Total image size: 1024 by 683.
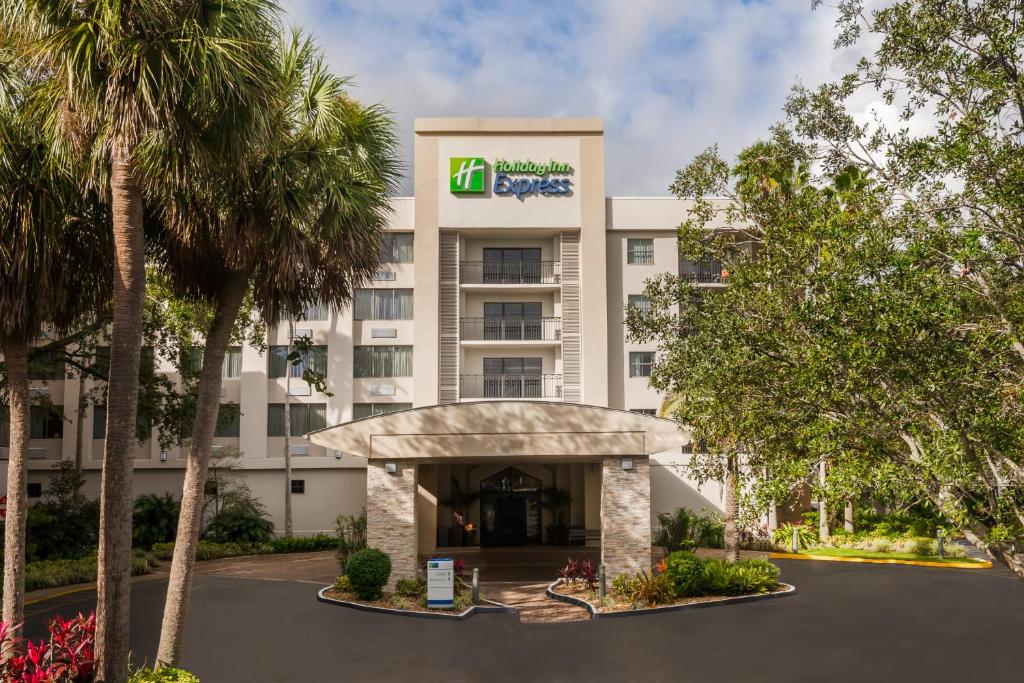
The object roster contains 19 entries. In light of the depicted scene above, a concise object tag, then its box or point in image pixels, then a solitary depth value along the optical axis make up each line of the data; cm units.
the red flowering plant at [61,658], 919
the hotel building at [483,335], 3397
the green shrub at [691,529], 2943
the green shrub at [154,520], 3116
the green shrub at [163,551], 2903
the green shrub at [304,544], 3197
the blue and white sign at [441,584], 1844
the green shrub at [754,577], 2006
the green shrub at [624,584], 1958
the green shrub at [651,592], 1888
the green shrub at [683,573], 1927
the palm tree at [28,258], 1128
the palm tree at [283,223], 1164
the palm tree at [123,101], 909
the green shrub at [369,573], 1945
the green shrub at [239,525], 3234
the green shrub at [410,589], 1997
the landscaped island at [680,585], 1897
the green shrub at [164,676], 995
